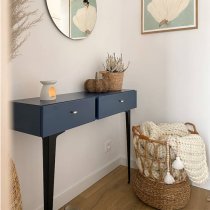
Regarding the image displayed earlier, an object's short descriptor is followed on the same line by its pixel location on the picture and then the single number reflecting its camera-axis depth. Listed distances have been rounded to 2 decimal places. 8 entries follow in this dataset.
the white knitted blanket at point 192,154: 1.65
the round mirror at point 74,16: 1.63
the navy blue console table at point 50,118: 1.20
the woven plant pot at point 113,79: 1.94
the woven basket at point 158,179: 1.70
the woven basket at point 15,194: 1.12
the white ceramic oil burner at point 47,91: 1.36
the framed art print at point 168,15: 2.04
